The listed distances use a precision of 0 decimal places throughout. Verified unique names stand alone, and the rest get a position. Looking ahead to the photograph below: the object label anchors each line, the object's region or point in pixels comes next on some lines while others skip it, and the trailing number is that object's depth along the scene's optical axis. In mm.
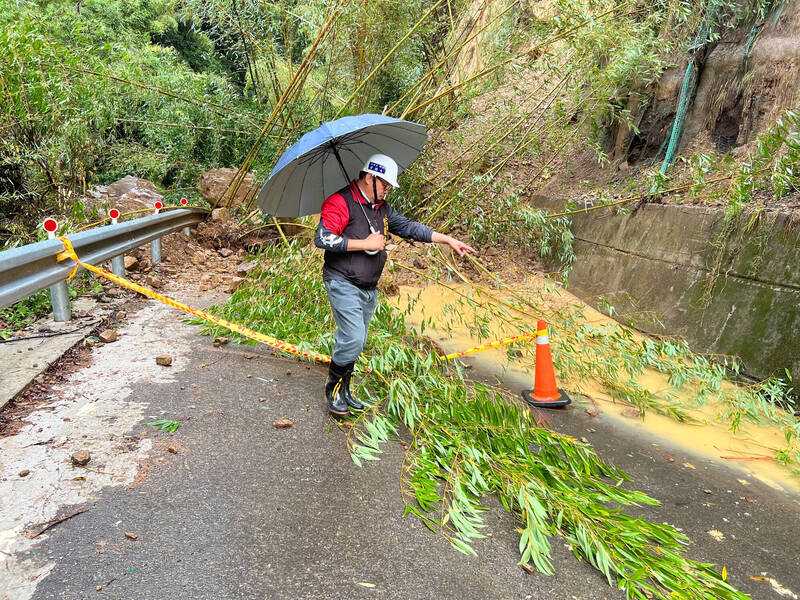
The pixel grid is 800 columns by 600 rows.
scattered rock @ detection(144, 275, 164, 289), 5768
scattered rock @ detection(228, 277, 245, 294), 5723
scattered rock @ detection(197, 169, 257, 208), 8688
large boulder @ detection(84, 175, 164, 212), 7035
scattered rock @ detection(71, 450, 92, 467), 2377
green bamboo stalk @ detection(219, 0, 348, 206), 5637
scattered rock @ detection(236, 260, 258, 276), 6402
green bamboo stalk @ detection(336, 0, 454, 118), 5877
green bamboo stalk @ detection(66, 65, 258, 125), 6720
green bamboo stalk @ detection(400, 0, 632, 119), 5305
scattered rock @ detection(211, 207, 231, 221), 8305
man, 3041
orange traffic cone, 3994
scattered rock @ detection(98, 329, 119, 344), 3920
